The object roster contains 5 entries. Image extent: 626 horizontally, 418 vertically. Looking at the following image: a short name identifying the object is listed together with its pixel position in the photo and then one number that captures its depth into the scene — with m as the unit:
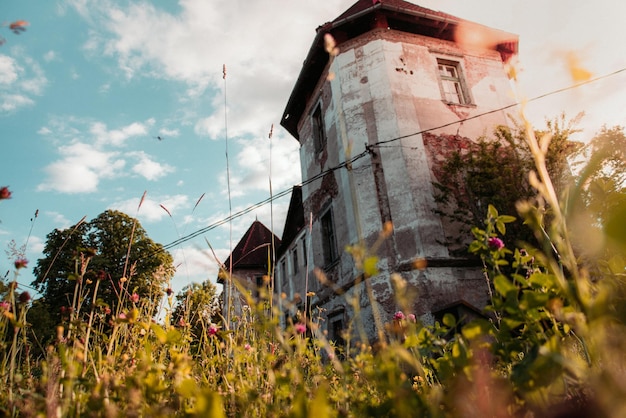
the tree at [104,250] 15.43
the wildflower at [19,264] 1.64
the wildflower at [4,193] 1.37
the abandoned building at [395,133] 7.13
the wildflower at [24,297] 1.63
